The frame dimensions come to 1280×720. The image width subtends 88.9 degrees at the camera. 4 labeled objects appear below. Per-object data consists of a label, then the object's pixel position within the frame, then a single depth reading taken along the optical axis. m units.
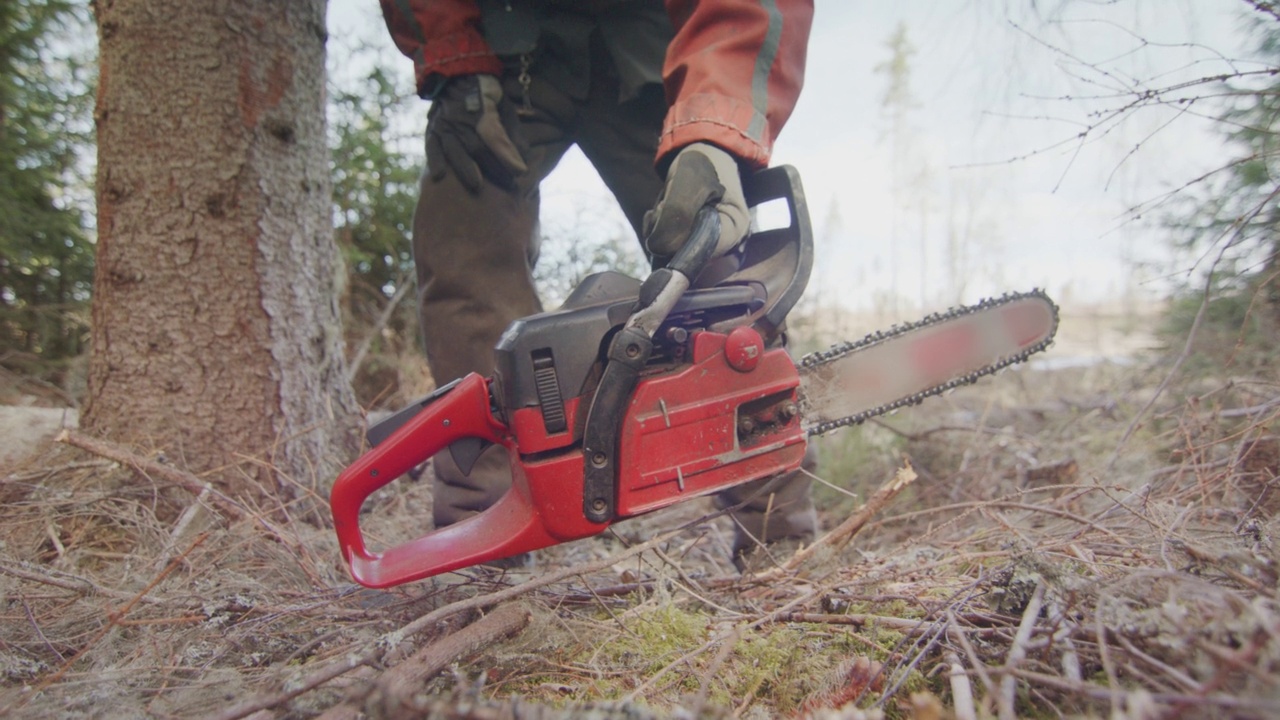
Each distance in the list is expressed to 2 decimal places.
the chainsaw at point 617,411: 1.24
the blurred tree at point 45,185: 3.97
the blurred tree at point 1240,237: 1.64
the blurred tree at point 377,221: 4.11
